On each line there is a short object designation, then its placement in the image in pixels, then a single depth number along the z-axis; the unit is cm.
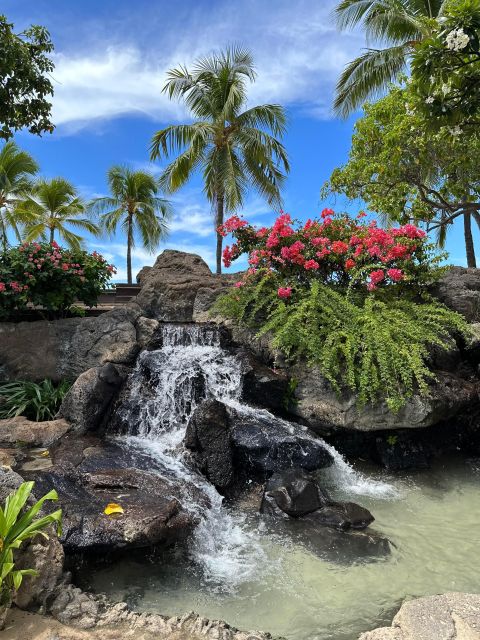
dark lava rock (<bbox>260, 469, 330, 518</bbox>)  553
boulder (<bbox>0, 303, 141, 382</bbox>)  926
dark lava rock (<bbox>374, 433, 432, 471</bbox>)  742
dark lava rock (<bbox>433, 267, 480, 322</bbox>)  901
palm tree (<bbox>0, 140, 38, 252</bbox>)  2367
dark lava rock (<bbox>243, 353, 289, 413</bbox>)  781
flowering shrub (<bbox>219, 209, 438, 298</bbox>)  905
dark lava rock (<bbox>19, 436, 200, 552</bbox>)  443
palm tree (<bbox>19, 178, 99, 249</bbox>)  2769
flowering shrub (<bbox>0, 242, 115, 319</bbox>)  959
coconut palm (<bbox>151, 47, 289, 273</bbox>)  1911
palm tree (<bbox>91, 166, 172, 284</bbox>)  2792
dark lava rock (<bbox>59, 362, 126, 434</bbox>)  730
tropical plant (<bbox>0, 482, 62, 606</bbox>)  341
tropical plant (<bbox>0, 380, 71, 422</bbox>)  836
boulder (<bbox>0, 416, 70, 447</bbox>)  700
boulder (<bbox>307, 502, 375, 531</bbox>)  528
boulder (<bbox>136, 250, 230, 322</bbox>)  1179
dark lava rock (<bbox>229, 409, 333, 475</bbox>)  647
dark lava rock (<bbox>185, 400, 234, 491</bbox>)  622
